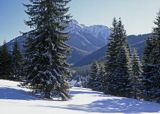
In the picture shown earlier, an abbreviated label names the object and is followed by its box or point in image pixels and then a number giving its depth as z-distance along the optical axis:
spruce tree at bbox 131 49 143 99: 51.43
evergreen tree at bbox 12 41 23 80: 63.33
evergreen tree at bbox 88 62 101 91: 77.44
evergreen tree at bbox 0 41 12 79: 60.47
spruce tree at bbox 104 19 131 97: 49.72
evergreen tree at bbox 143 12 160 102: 40.28
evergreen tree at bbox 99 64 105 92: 74.61
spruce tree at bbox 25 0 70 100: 27.06
